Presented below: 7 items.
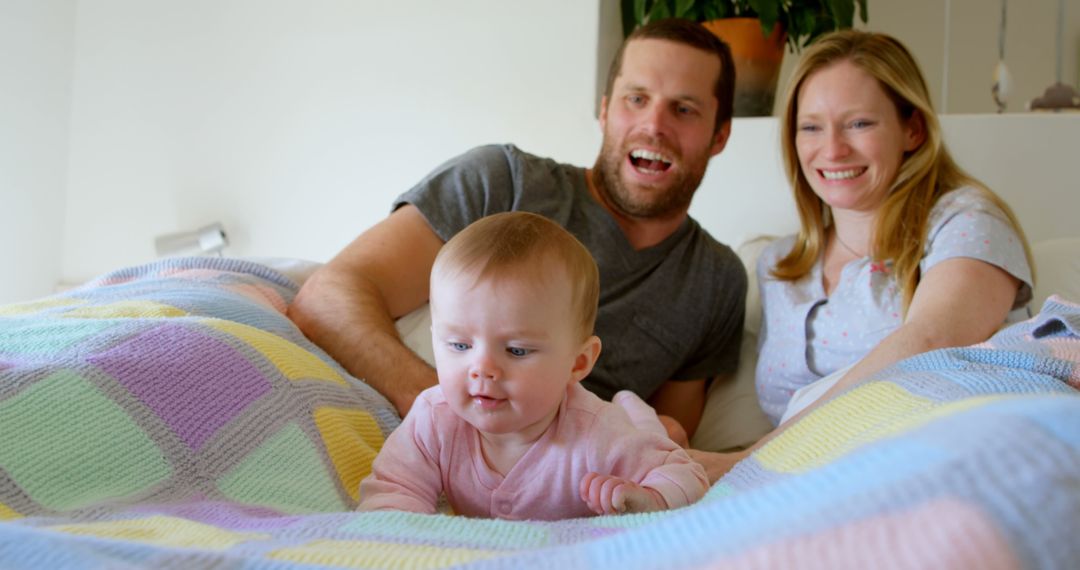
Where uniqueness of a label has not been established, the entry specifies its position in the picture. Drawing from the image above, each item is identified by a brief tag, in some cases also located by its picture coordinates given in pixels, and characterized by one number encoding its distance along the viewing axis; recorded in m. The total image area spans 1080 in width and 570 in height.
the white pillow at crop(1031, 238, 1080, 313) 1.54
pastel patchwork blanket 0.43
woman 1.33
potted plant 2.06
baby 0.84
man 1.53
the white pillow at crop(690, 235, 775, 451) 1.56
